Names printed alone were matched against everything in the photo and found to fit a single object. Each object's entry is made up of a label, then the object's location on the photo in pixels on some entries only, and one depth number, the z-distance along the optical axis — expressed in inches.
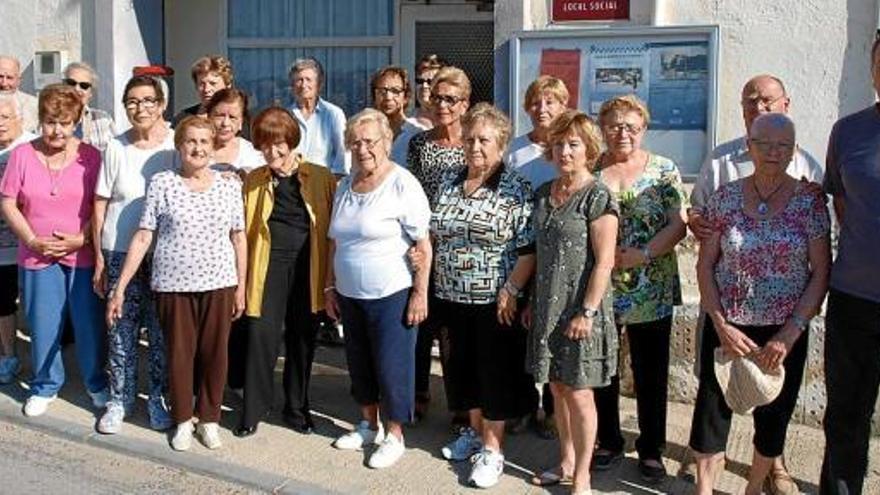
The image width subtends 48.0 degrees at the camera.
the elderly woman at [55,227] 198.1
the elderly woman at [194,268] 182.1
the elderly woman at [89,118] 238.7
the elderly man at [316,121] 227.9
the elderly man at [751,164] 166.1
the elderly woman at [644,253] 164.9
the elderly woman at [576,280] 156.0
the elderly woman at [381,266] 173.0
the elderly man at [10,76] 234.1
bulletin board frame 217.0
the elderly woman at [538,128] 181.0
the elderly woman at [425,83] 224.8
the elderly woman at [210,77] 220.2
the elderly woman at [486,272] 167.0
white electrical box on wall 291.9
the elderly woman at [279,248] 186.1
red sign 225.3
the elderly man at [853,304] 140.9
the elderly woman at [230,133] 194.4
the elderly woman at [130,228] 191.3
